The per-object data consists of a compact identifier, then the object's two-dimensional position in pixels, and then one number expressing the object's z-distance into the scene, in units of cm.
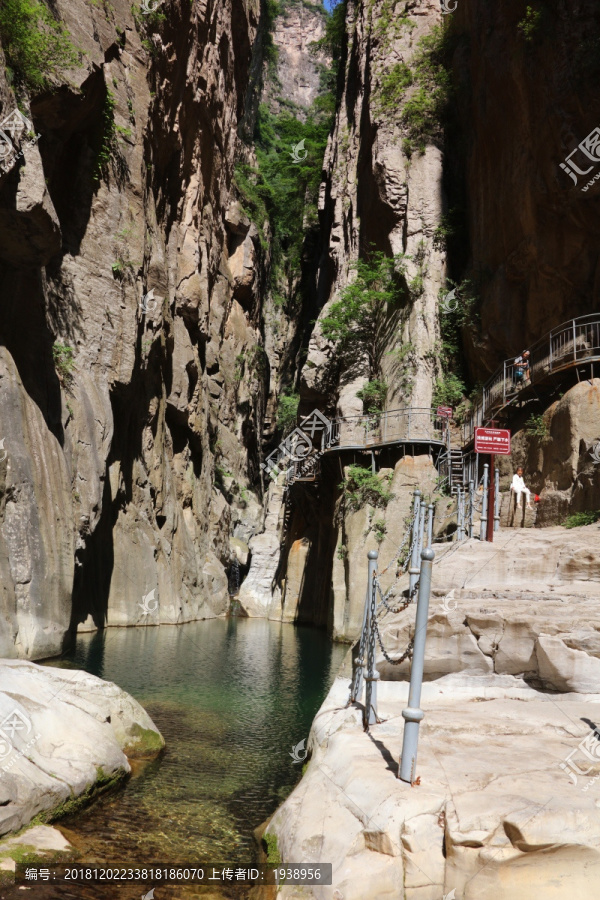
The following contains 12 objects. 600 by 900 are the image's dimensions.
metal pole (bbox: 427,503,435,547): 1178
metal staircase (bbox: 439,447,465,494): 2216
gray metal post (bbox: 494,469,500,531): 1366
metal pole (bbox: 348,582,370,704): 707
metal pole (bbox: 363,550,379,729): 634
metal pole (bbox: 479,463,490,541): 1313
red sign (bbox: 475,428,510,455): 1207
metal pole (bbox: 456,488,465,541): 1422
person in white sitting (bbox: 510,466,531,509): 1652
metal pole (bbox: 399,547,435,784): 471
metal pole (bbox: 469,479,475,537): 1396
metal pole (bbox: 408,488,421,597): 942
